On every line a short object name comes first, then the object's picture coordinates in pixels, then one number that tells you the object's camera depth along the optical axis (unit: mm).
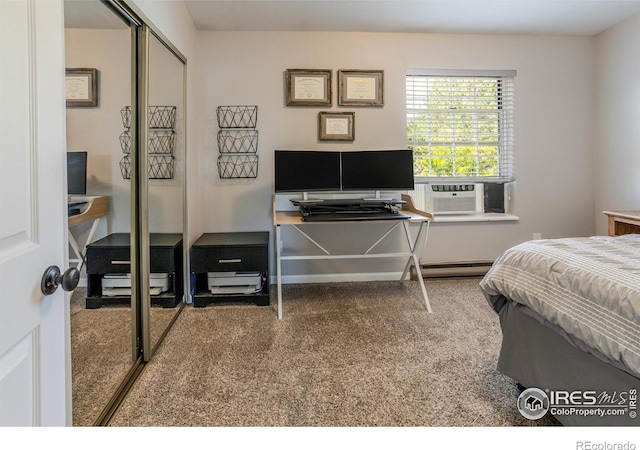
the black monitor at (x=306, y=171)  2934
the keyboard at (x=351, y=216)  2619
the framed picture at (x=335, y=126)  3266
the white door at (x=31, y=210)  664
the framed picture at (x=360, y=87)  3260
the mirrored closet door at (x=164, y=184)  2008
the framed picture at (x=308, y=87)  3217
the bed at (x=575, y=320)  1089
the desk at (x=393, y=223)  2621
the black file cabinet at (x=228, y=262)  2725
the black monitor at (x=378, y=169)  3035
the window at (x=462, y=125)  3479
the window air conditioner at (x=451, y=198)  3578
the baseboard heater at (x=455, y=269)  3461
